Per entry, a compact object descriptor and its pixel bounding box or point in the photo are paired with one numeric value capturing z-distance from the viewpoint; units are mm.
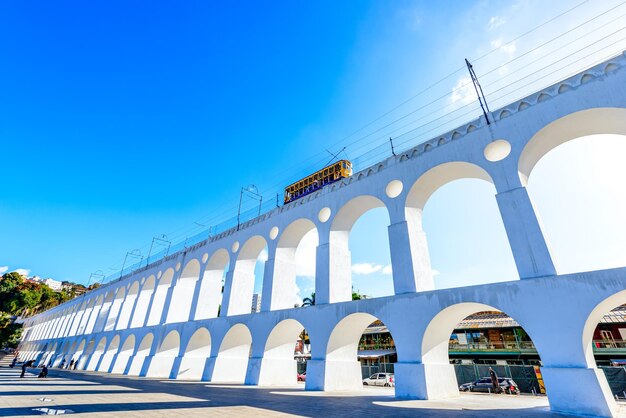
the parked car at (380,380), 21520
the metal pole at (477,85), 11539
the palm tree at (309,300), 41438
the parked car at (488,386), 16950
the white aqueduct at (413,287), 8016
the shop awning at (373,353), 31753
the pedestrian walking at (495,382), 15588
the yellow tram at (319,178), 23591
